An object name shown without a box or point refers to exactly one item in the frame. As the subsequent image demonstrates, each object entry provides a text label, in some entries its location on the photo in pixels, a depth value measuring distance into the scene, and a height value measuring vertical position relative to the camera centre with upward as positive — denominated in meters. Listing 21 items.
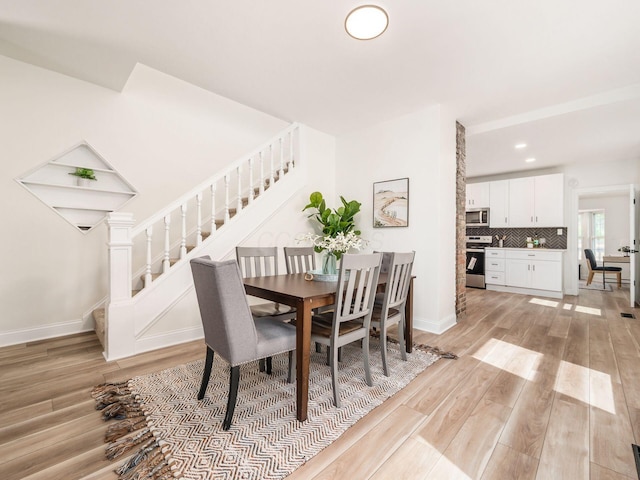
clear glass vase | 2.53 -0.20
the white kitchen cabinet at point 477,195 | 6.66 +1.10
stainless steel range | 6.48 -0.50
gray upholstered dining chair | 1.57 -0.46
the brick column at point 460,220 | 3.99 +0.30
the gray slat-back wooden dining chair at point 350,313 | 1.86 -0.51
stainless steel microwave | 6.64 +0.58
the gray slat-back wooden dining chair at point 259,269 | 2.47 -0.28
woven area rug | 1.38 -1.07
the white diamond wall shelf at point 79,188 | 3.04 +0.58
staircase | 2.55 -0.03
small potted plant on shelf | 3.18 +0.72
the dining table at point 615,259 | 7.23 -0.40
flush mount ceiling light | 2.03 +1.61
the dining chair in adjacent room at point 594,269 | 6.55 -0.60
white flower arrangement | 2.44 -0.02
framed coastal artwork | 3.81 +0.53
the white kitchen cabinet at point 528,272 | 5.54 -0.61
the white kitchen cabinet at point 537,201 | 5.71 +0.85
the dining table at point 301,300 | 1.71 -0.38
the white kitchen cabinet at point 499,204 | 6.36 +0.87
